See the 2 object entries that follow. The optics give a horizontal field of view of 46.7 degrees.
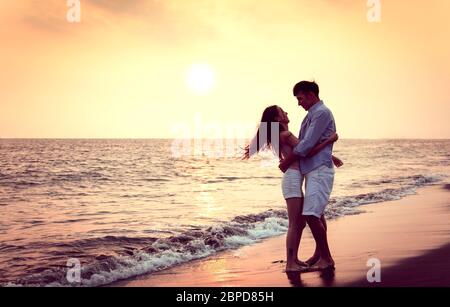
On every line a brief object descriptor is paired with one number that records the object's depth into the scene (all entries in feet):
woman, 20.99
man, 20.12
